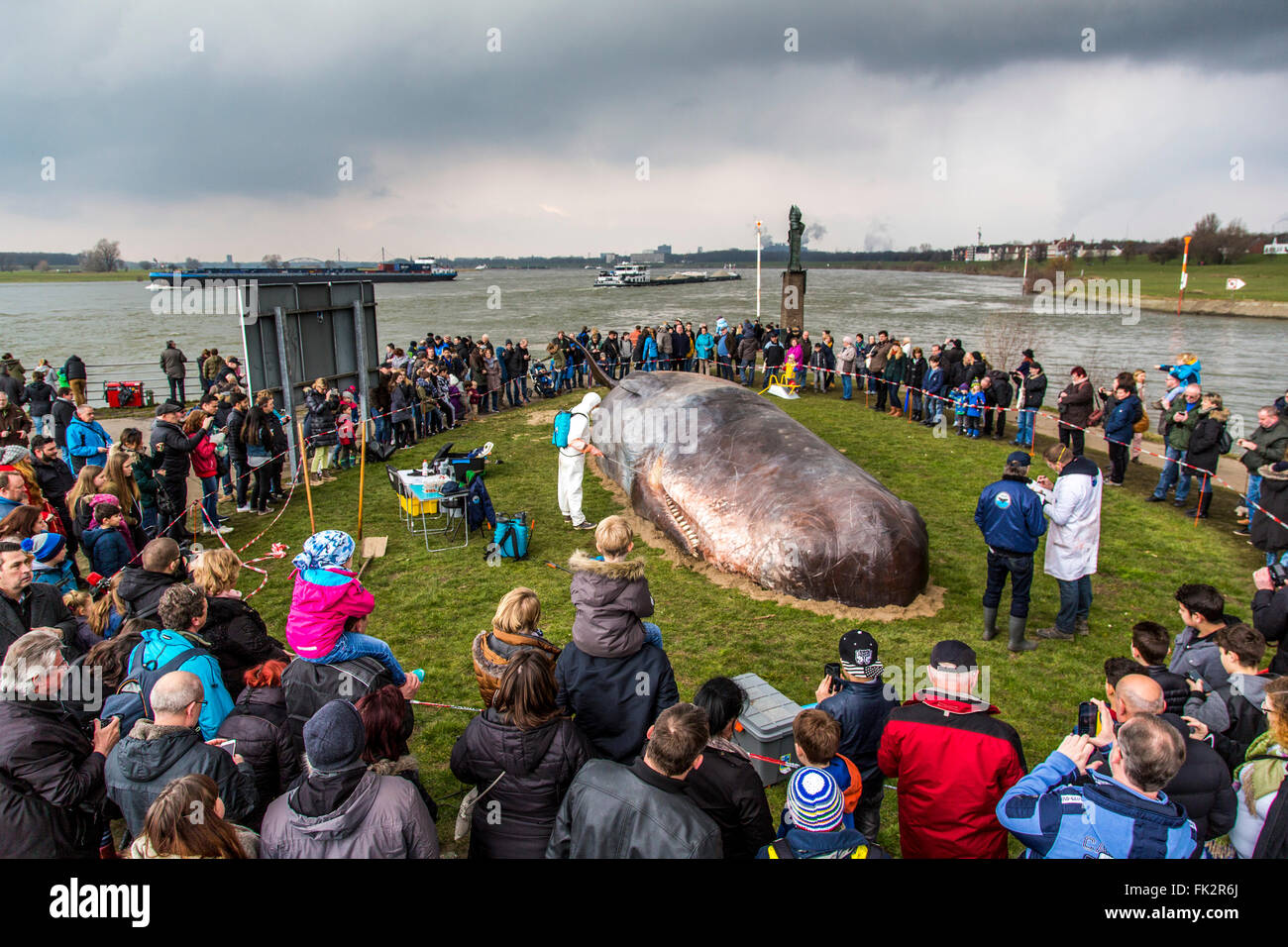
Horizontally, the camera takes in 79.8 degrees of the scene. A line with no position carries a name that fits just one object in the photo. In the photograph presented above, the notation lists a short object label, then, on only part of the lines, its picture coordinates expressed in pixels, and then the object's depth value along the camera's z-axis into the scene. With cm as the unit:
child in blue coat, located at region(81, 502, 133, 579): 783
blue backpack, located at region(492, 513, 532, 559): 1075
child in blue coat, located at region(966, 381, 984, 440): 1706
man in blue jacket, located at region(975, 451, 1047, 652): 767
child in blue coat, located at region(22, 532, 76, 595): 701
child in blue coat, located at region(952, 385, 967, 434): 1738
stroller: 2317
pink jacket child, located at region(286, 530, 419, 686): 484
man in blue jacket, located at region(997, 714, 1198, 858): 314
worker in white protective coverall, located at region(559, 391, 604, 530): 1196
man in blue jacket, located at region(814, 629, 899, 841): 475
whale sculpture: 860
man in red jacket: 402
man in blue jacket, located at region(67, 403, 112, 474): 1083
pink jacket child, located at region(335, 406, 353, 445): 1540
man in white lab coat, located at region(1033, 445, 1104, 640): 788
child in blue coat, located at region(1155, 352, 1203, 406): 1360
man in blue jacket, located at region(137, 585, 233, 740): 488
